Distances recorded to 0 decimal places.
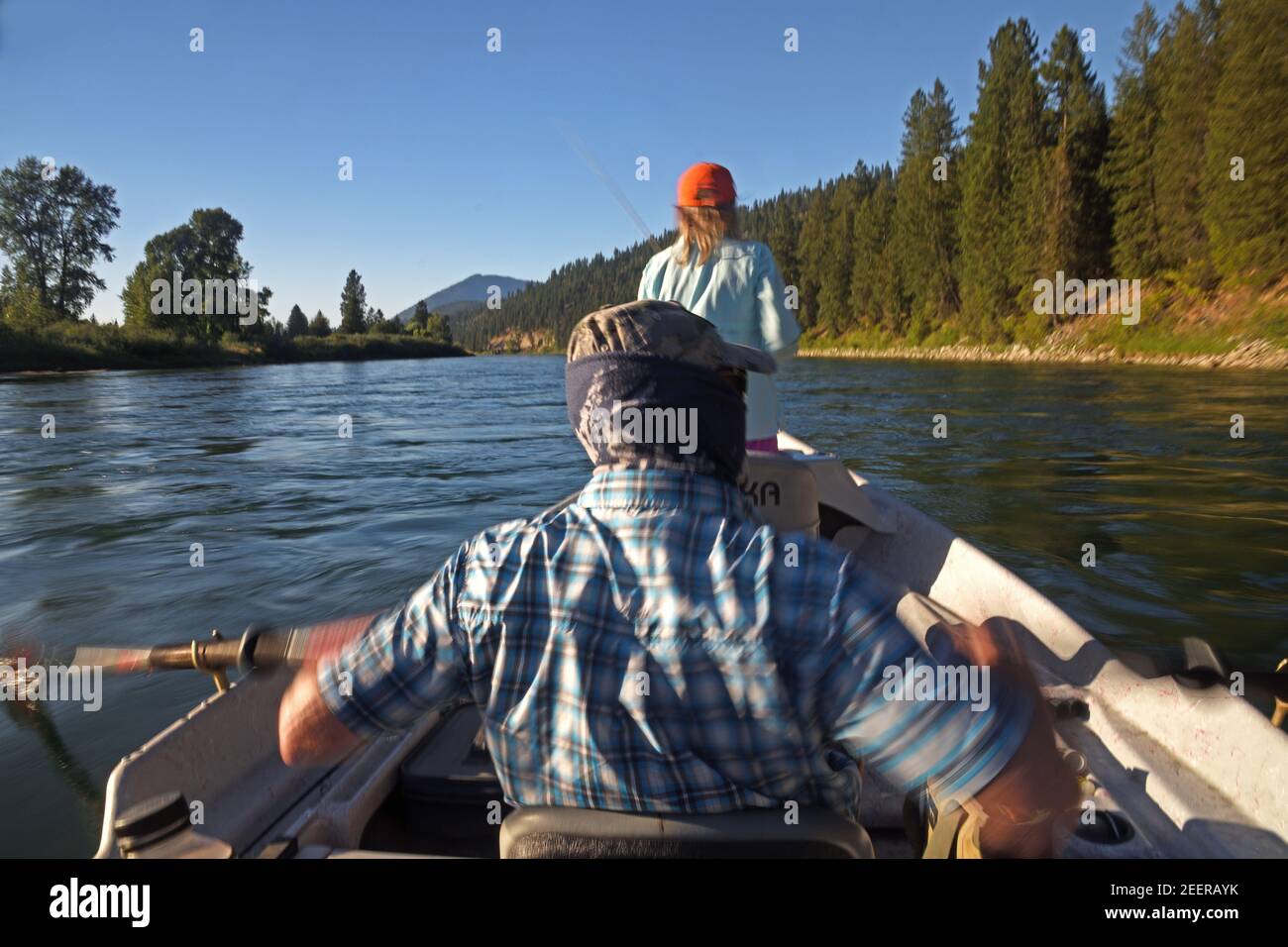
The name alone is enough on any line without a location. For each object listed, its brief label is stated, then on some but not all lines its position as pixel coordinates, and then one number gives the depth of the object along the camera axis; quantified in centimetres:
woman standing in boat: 342
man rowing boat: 116
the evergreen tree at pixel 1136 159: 4203
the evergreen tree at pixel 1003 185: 5009
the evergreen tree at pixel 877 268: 6562
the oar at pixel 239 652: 158
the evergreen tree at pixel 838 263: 7475
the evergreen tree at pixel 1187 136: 3866
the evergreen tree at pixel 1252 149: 3238
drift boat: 203
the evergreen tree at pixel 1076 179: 4653
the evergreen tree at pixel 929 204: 5969
